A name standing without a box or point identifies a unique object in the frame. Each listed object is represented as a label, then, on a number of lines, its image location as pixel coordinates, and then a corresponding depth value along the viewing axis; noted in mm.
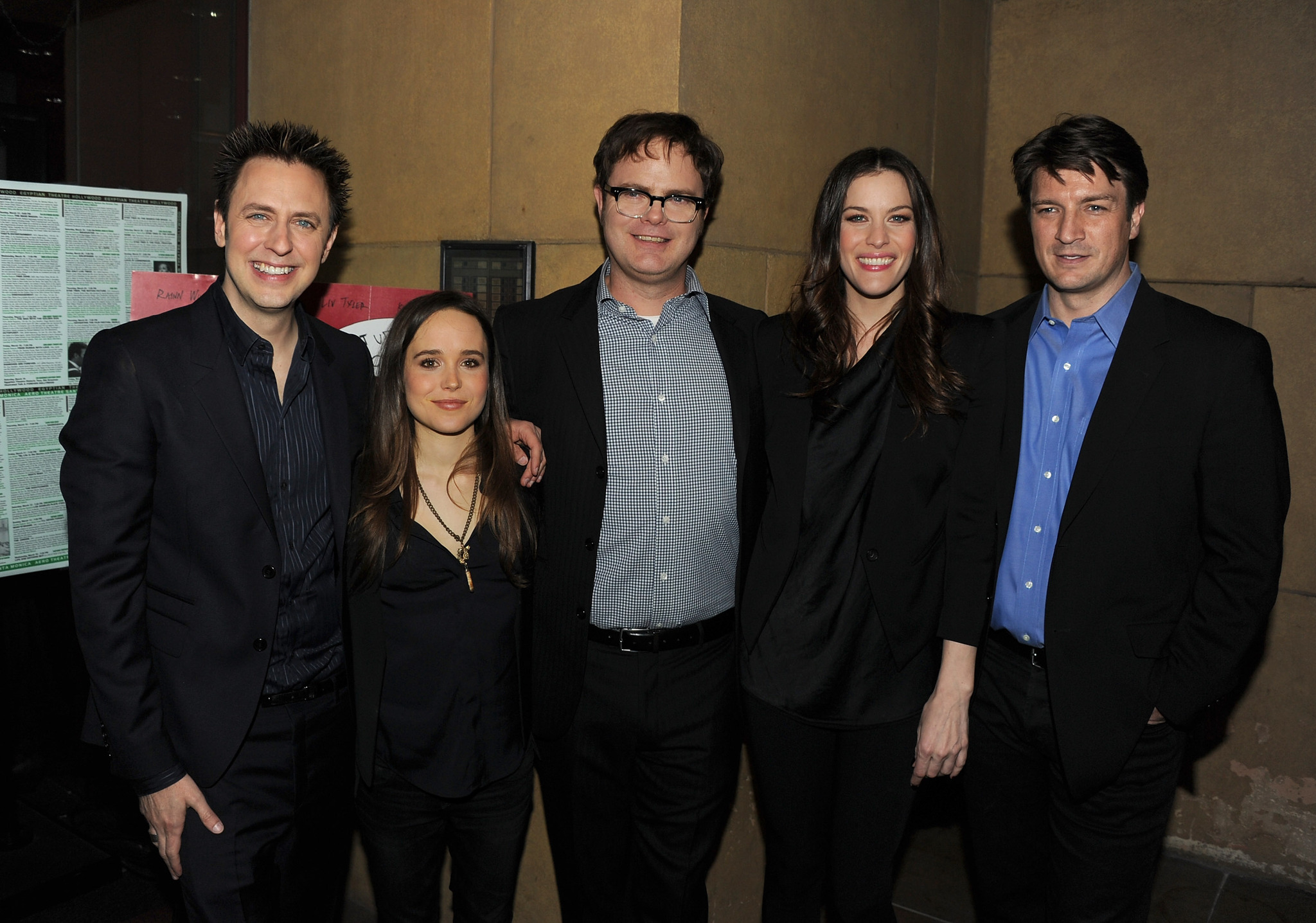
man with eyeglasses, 2535
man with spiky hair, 2049
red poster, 3074
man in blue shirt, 2221
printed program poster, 2678
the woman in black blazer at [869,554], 2367
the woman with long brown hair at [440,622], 2314
